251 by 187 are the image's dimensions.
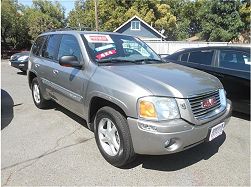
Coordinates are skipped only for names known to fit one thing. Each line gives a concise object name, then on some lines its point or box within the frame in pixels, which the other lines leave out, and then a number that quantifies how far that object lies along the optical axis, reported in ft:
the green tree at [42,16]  67.60
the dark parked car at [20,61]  25.68
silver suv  7.14
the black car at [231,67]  12.21
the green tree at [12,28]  60.72
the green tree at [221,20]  72.28
